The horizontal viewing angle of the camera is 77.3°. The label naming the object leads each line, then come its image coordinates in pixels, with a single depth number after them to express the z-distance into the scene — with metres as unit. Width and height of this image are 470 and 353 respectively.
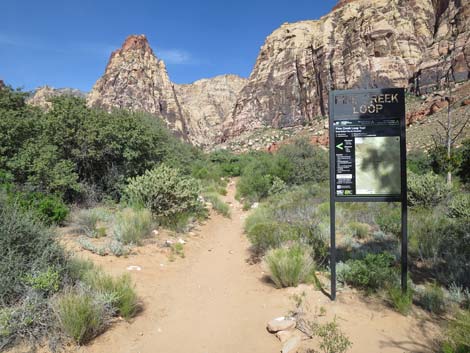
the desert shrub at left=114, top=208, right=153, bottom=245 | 6.42
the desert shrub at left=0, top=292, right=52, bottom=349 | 2.87
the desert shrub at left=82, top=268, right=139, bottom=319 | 3.67
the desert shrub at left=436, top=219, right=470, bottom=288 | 4.46
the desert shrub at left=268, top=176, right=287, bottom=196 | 12.92
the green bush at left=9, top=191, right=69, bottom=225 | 6.43
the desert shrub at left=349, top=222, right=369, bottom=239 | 6.93
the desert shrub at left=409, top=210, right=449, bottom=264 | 5.47
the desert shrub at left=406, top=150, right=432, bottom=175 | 17.11
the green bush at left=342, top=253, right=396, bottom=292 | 4.28
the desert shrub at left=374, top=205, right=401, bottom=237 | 6.85
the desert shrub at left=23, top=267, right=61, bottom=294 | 3.23
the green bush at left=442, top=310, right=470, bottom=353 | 2.53
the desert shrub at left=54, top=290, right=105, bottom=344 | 3.08
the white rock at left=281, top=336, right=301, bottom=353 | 3.07
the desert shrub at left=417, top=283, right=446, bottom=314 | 3.73
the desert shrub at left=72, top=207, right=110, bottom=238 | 6.63
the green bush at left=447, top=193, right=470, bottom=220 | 6.68
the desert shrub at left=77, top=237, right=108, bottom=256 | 5.66
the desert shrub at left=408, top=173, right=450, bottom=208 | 9.06
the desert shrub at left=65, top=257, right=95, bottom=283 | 3.97
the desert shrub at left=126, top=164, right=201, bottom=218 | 8.13
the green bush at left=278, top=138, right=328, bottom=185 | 14.84
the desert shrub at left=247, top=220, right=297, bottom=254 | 6.13
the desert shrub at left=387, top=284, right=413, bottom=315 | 3.68
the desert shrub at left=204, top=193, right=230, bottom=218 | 11.28
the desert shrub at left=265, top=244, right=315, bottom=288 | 4.66
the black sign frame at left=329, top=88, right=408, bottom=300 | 4.02
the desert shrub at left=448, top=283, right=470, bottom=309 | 3.80
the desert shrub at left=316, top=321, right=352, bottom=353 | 3.04
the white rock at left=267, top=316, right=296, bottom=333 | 3.49
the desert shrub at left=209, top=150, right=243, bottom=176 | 24.54
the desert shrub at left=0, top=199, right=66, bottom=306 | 3.28
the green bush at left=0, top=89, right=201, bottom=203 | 8.65
